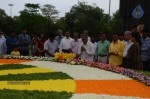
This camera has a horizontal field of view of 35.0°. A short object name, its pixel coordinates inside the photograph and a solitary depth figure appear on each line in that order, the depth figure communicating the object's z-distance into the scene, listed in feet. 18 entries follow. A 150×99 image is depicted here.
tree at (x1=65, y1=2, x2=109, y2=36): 111.62
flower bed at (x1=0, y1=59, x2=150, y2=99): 14.39
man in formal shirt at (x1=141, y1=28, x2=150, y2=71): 22.89
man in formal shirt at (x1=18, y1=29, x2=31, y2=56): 32.29
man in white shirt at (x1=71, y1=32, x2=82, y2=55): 28.26
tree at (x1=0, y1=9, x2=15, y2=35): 153.57
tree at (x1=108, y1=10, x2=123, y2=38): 108.12
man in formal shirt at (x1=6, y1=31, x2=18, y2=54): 32.06
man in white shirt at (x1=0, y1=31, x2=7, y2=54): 31.50
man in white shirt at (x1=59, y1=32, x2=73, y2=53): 28.61
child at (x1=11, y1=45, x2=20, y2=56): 31.18
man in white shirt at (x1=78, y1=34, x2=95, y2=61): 26.51
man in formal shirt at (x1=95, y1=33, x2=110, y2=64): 26.54
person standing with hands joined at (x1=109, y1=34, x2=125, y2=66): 24.82
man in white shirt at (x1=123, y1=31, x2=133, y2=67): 22.18
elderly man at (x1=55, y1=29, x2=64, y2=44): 30.80
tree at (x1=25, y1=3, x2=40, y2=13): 173.21
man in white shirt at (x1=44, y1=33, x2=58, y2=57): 29.33
